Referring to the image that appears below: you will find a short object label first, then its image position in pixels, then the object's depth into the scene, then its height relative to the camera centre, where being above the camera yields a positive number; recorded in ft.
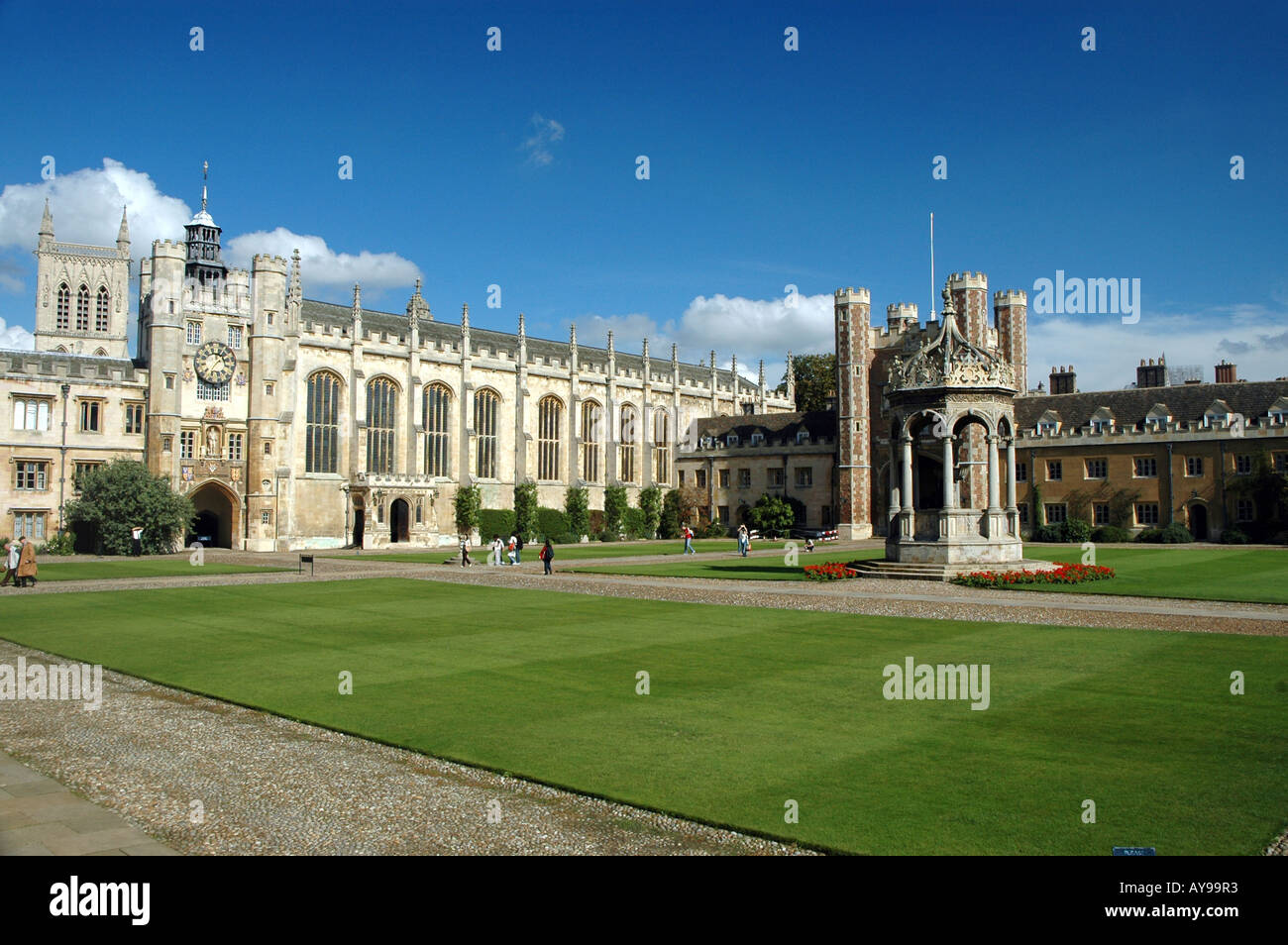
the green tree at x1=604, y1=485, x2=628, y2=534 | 214.44 +0.81
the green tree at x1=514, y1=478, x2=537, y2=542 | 194.29 +0.43
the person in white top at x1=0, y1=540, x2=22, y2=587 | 89.25 -4.76
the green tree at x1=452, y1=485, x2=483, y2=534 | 187.32 +0.86
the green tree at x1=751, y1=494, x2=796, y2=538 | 198.90 -1.56
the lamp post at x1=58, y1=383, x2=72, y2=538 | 152.97 +6.93
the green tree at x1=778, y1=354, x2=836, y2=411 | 268.62 +38.29
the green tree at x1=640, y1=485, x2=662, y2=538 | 222.28 +0.80
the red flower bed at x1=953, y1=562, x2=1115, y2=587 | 80.43 -6.05
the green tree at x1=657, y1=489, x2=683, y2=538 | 223.51 -1.85
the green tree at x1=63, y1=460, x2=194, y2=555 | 145.18 +1.10
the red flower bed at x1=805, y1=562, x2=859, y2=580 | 88.48 -6.02
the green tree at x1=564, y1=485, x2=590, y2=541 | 205.98 -0.06
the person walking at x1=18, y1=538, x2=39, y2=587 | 87.71 -4.84
